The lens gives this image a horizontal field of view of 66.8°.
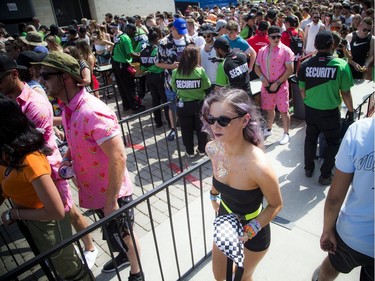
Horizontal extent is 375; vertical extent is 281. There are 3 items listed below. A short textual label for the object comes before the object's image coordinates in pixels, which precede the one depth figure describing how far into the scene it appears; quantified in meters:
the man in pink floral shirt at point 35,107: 2.53
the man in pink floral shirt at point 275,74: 4.83
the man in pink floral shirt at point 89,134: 2.17
